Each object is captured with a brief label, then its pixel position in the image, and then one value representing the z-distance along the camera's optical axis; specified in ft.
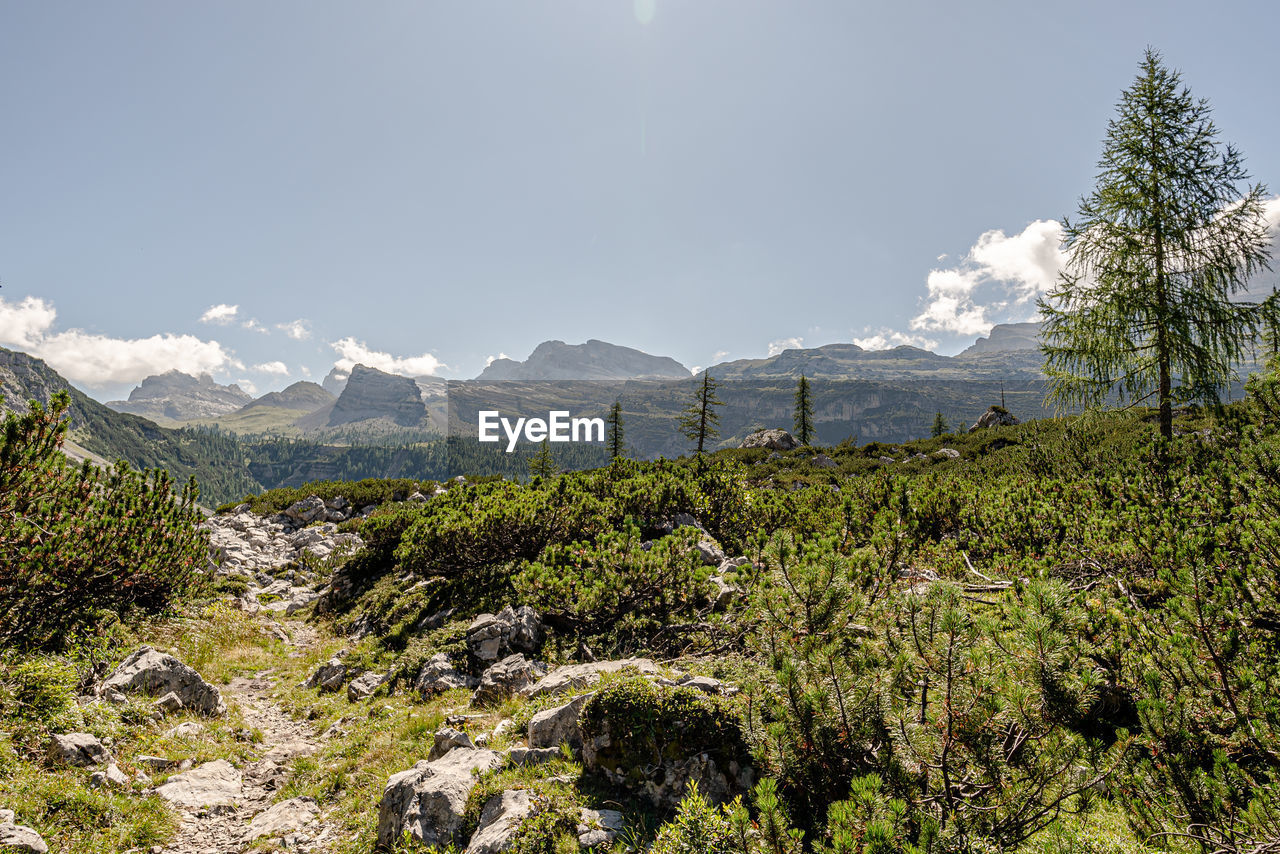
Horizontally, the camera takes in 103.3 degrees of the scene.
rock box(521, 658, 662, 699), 20.94
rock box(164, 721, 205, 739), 25.27
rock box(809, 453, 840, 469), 115.71
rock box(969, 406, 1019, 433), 150.92
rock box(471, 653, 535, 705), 26.30
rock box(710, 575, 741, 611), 28.71
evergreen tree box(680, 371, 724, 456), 155.53
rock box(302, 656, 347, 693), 35.12
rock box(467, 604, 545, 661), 32.14
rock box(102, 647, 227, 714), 27.71
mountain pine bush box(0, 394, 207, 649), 24.06
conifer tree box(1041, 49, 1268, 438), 45.42
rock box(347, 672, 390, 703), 32.58
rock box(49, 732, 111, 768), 20.24
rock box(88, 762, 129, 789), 19.49
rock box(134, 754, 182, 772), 22.04
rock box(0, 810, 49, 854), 14.71
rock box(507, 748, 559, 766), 17.22
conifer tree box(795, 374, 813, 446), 205.46
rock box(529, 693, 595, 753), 17.88
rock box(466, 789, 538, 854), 13.80
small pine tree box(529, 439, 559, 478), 151.54
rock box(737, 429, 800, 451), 160.04
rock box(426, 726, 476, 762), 20.06
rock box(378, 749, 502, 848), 15.74
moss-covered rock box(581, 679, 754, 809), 14.74
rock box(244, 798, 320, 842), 19.30
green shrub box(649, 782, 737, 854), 9.99
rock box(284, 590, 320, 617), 57.11
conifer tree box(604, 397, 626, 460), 187.62
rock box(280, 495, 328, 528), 103.19
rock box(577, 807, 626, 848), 13.55
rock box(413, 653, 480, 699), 30.08
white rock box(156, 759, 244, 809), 20.57
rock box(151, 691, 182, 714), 27.20
